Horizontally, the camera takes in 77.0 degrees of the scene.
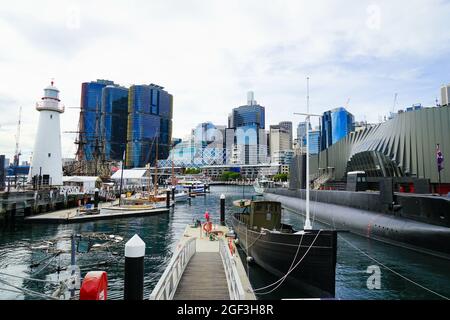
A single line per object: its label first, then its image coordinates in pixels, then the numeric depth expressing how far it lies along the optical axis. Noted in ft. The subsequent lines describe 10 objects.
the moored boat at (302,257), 41.55
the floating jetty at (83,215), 112.78
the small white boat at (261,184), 373.93
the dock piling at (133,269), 22.59
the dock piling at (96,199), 142.38
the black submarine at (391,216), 62.95
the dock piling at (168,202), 169.64
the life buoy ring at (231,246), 55.39
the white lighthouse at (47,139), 130.31
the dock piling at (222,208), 108.96
